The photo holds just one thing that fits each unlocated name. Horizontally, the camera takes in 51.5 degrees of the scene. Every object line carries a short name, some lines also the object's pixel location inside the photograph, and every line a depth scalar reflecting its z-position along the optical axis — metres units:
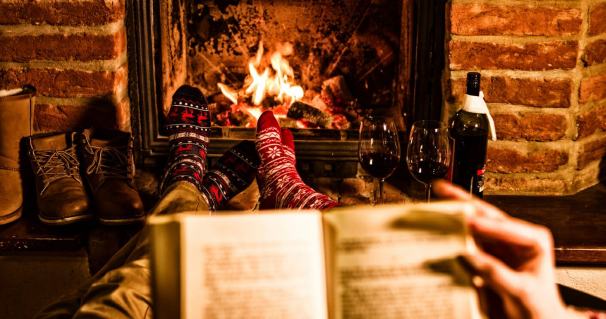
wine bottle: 1.34
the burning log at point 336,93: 1.82
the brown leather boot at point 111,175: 1.43
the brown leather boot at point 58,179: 1.41
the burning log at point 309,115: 1.74
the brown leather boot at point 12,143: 1.42
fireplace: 1.64
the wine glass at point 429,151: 1.22
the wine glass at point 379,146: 1.29
